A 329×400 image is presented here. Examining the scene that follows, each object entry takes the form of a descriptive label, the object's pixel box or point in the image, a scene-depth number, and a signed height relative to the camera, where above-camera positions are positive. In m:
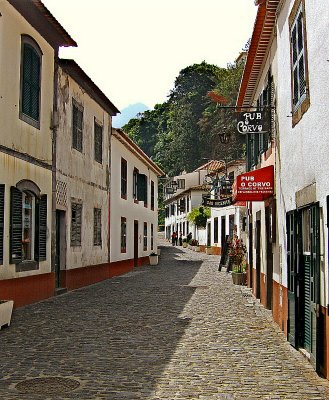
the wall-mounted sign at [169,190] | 55.03 +5.49
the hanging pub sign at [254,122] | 10.26 +2.29
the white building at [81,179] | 15.10 +2.06
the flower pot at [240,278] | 17.98 -1.11
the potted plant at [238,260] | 18.08 -0.55
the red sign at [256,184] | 10.74 +1.19
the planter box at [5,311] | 9.38 -1.14
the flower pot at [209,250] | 38.78 -0.43
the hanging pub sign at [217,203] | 18.31 +1.46
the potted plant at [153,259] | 28.52 -0.74
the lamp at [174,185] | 57.31 +6.28
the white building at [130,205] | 21.52 +1.83
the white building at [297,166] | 6.27 +1.07
